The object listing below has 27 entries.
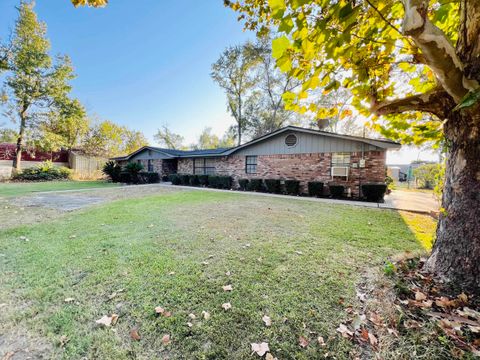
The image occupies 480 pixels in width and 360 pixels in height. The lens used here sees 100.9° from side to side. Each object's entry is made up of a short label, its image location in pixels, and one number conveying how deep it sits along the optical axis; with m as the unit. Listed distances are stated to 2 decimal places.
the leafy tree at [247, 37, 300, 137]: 21.69
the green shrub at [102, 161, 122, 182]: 17.81
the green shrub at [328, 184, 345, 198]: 9.77
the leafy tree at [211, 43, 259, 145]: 22.39
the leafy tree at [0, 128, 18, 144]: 19.15
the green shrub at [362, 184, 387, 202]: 8.79
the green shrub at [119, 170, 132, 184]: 17.45
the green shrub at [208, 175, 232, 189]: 13.96
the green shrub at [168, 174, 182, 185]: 16.34
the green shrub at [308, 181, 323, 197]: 10.23
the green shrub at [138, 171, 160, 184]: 18.22
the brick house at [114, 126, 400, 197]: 9.45
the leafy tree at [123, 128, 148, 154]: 32.72
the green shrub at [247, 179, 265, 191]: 12.41
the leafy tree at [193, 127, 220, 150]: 40.03
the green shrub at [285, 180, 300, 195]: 10.99
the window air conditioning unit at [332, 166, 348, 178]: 9.86
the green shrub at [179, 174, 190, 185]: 15.97
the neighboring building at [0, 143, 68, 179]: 18.36
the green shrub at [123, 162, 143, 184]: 17.27
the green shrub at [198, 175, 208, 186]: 15.02
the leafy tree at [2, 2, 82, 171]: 17.56
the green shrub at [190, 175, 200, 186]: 15.45
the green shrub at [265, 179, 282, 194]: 11.70
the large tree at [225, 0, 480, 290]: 1.68
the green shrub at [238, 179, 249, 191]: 12.97
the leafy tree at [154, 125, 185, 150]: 37.00
